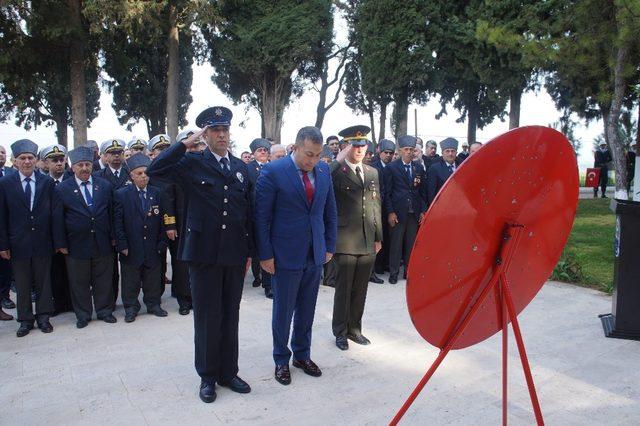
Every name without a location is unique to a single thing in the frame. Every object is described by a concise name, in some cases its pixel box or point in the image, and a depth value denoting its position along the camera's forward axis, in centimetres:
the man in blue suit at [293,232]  388
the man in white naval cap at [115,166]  679
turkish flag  1850
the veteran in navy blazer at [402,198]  773
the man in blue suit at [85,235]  556
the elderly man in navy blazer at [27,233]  528
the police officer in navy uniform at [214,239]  362
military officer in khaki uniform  474
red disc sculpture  200
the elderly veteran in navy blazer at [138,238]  582
